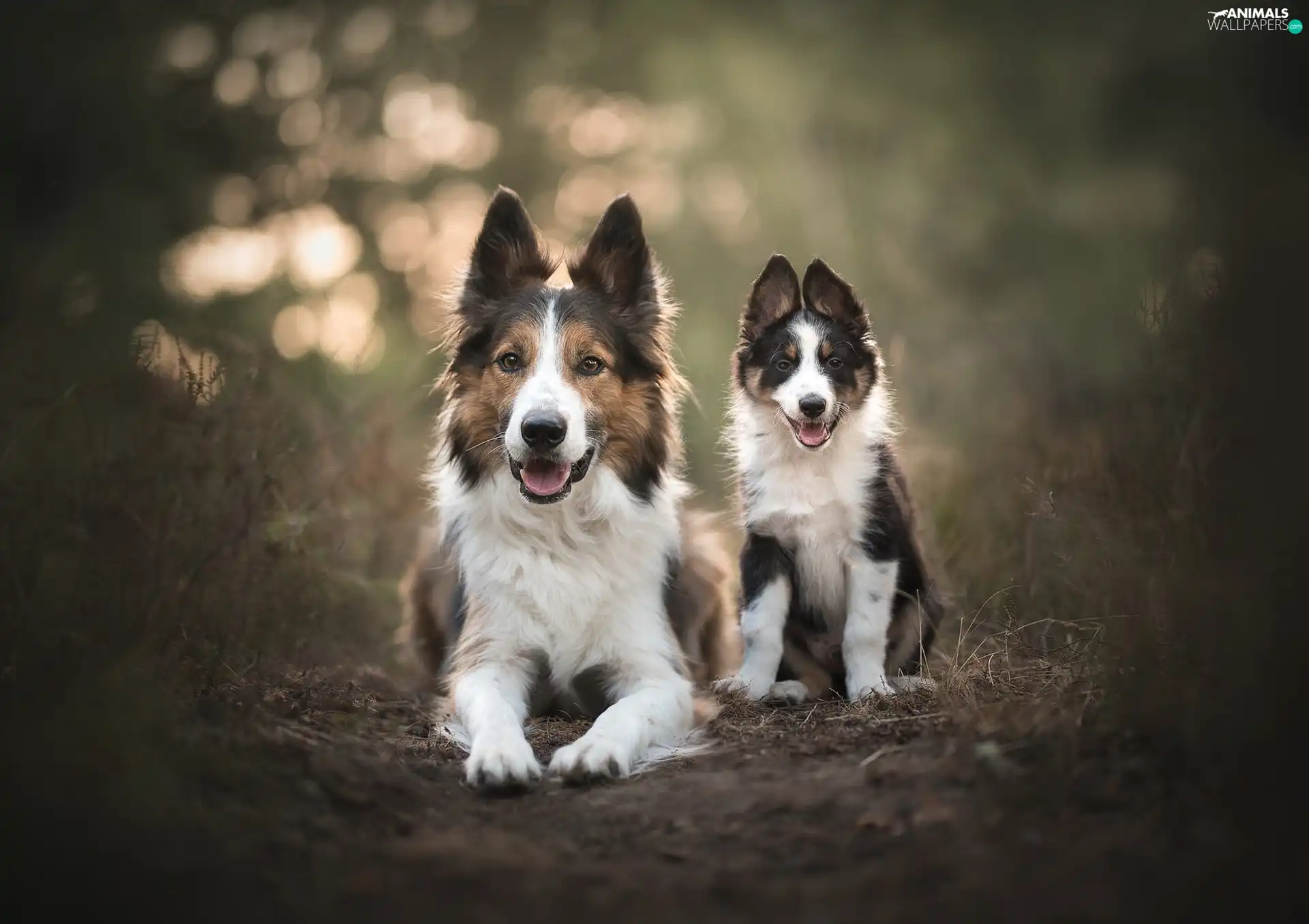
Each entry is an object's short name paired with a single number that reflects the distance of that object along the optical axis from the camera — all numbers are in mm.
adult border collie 4668
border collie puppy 5105
